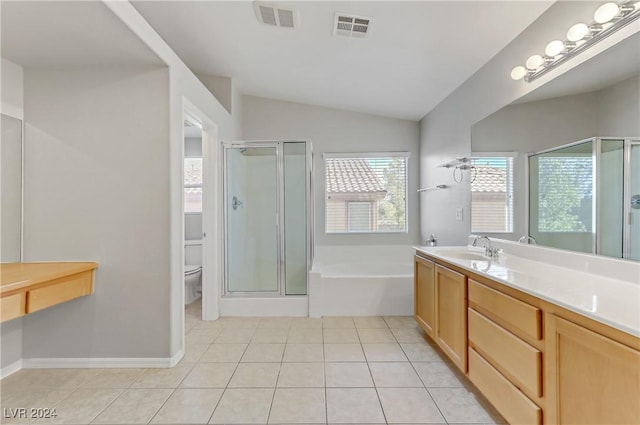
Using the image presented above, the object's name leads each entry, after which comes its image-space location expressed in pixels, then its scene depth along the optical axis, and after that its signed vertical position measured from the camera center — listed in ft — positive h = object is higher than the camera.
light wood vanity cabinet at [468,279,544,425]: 4.22 -2.28
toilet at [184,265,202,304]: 12.08 -3.00
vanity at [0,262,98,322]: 5.20 -1.41
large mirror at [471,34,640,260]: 4.74 +1.03
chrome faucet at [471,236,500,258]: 7.56 -0.98
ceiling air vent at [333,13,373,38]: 7.35 +4.82
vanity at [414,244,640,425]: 3.18 -1.73
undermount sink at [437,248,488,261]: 7.98 -1.16
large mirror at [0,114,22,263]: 6.84 +0.60
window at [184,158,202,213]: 15.11 +1.44
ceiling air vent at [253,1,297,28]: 7.29 +5.07
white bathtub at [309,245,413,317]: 10.57 -2.94
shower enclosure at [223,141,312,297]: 11.25 -0.09
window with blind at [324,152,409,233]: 14.24 +0.84
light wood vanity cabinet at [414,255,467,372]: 6.24 -2.31
